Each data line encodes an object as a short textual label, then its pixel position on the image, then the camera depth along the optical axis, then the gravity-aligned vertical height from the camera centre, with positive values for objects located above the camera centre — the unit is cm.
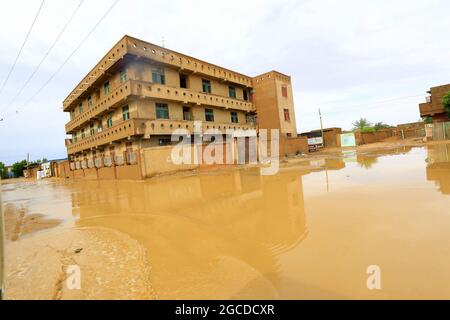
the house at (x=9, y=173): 6706 +149
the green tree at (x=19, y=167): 6612 +284
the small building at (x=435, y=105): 3078 +397
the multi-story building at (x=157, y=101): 2078 +622
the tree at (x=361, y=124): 6443 +496
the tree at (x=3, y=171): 6338 +191
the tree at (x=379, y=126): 5950 +380
